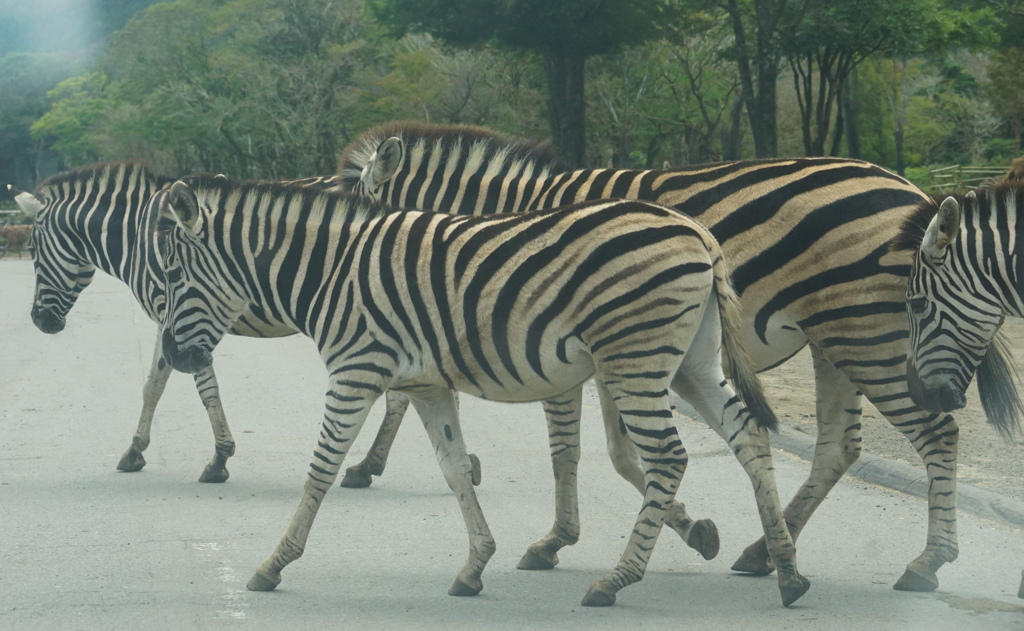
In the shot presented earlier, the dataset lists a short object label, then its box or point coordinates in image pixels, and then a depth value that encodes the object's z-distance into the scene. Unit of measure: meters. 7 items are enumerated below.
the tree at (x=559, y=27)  47.25
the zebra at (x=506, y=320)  9.33
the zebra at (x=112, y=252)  14.68
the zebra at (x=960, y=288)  9.41
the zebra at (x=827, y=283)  10.19
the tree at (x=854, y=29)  49.94
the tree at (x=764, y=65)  46.66
